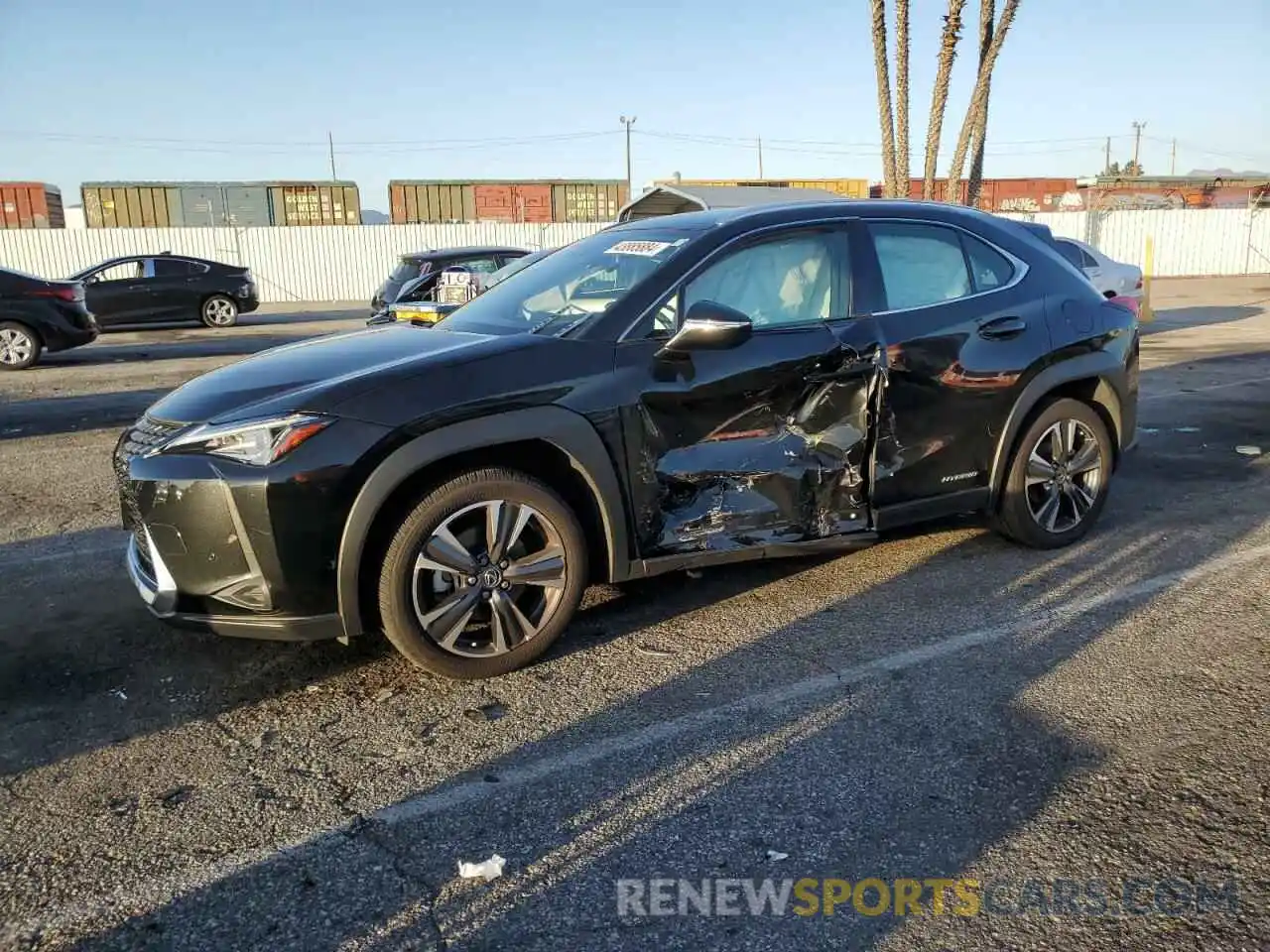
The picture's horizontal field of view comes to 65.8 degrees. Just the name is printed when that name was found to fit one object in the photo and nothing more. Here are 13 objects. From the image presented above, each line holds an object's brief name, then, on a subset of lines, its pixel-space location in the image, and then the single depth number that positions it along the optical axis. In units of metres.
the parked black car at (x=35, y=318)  13.13
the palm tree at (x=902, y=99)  21.27
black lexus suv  3.36
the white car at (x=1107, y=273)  14.18
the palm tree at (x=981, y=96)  22.27
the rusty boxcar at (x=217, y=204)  37.53
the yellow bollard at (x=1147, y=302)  18.70
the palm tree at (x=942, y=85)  20.77
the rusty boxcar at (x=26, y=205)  39.19
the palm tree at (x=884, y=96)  21.27
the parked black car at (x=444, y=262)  16.11
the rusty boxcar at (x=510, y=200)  40.31
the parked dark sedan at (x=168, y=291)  19.02
